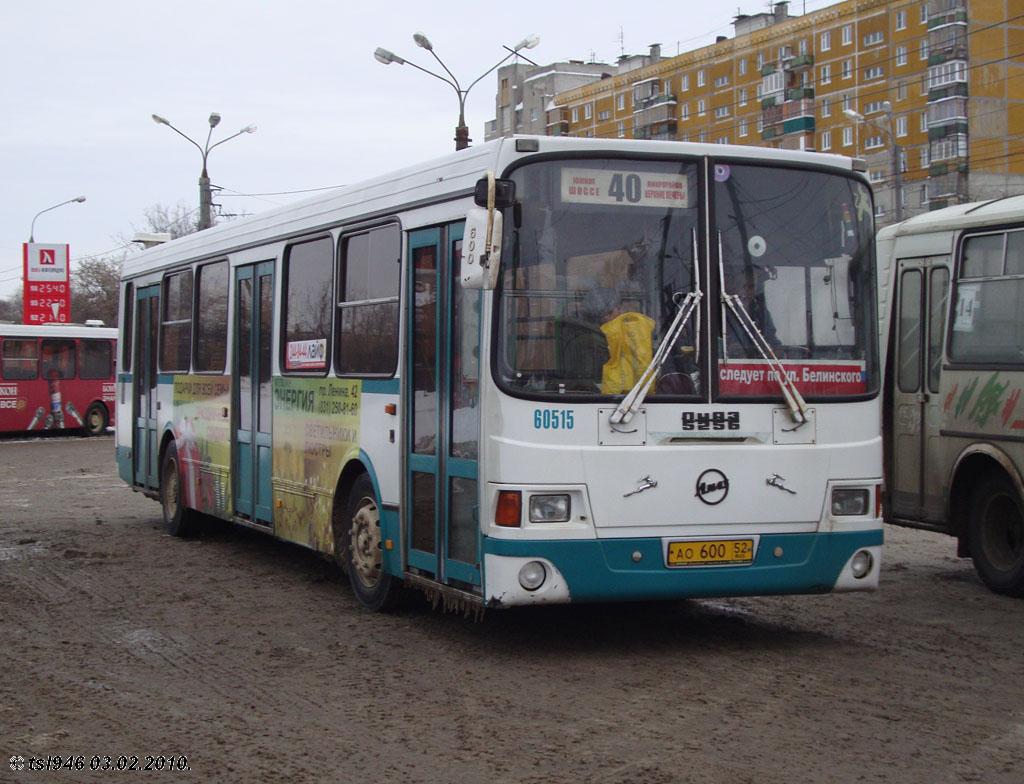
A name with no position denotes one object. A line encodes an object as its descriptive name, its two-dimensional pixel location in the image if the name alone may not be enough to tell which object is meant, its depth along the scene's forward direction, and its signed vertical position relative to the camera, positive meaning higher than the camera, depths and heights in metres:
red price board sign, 51.88 +2.88
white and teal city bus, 7.73 -0.04
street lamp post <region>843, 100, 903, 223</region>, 35.78 +4.93
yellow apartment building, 66.88 +15.25
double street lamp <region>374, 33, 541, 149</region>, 30.16 +6.89
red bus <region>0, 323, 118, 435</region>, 35.47 -0.37
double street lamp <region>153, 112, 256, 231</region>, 38.03 +4.67
